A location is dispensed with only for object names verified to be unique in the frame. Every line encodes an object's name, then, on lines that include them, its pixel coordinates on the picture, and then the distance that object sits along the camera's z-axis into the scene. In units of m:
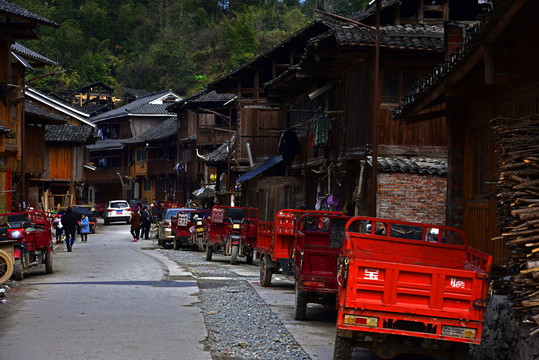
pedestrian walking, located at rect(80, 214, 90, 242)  37.41
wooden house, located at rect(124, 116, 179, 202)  65.31
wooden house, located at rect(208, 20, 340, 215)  32.91
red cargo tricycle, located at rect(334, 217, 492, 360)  8.12
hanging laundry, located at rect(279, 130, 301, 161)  29.38
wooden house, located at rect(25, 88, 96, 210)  50.75
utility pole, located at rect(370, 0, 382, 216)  19.00
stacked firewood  7.72
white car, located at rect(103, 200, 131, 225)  56.09
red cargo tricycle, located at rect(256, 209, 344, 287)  16.84
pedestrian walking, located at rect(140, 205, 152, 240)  39.59
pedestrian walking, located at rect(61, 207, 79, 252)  29.12
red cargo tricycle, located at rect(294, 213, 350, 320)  12.62
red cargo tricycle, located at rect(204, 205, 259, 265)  23.56
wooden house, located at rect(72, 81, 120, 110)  85.96
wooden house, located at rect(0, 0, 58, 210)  28.08
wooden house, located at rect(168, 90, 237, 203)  53.31
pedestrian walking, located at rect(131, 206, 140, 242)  38.84
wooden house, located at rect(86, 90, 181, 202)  72.06
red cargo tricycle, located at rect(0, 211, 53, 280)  18.56
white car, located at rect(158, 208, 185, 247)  32.69
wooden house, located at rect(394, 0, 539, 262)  9.59
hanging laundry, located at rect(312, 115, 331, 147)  23.86
